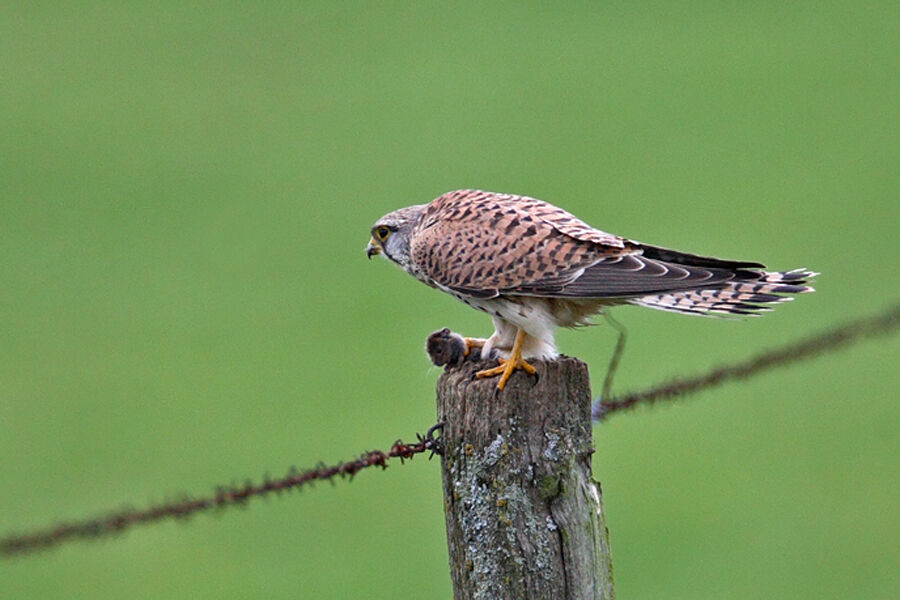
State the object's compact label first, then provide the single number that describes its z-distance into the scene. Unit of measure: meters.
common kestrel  9.00
